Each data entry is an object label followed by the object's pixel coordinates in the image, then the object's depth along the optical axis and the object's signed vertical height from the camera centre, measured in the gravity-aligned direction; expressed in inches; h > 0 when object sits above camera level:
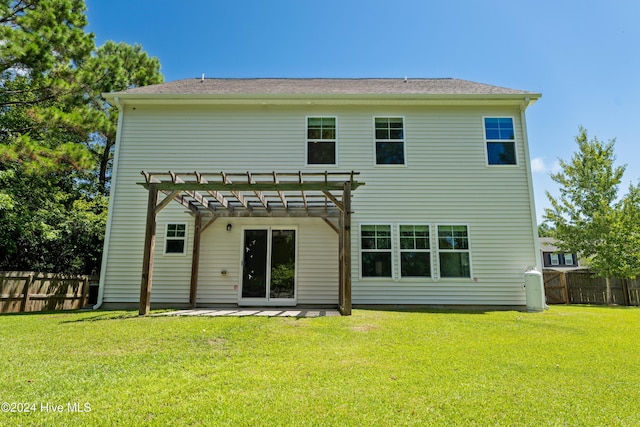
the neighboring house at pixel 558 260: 1170.0 +31.4
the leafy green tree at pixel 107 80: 417.7 +232.9
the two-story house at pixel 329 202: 352.8 +64.8
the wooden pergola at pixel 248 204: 276.8 +59.4
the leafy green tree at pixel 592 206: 596.4 +117.0
